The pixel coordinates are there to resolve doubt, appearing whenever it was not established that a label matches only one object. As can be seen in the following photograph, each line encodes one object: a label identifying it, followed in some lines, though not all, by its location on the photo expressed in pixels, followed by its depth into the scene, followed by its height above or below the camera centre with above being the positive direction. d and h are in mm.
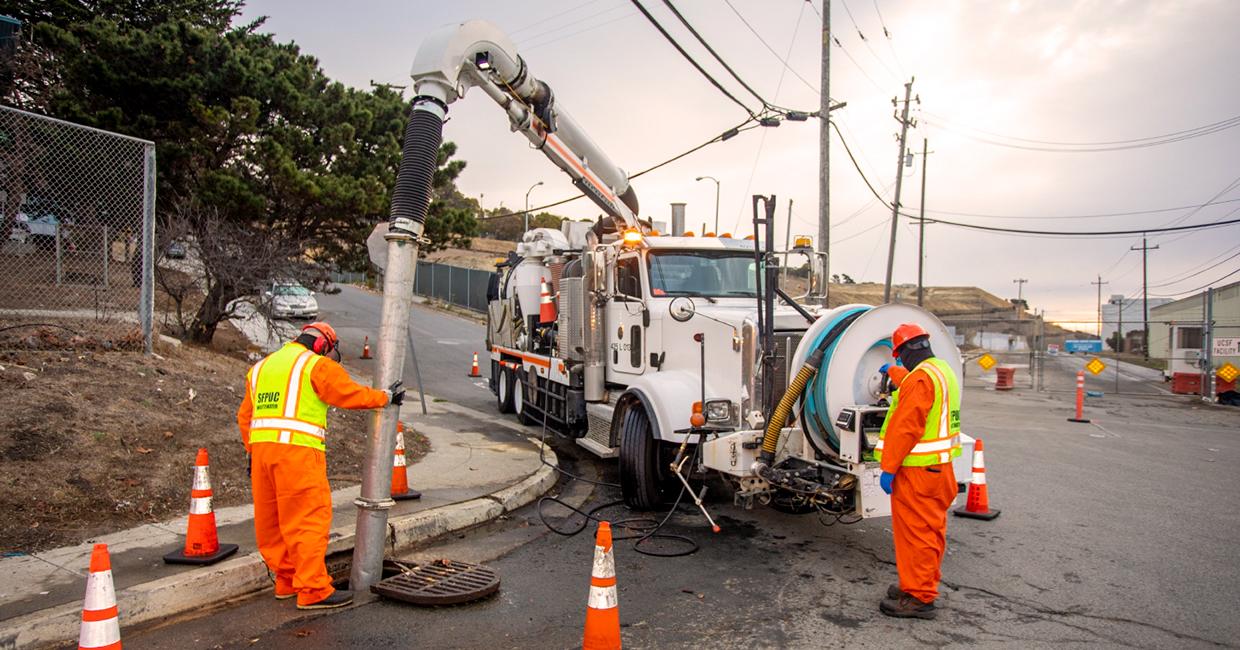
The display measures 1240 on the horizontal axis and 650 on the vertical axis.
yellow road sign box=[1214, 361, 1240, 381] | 17781 -700
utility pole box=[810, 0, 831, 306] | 18672 +4340
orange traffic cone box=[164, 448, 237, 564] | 4691 -1303
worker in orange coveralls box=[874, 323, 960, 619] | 4406 -823
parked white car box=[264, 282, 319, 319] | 20600 +506
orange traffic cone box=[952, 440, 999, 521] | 6709 -1403
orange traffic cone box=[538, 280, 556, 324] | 10406 +261
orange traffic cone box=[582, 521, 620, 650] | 3562 -1268
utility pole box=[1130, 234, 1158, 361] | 48906 +4493
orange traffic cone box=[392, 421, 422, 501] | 6410 -1300
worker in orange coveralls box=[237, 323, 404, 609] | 4336 -753
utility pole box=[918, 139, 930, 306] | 33031 +4608
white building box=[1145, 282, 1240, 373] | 20156 +358
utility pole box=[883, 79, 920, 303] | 26809 +5678
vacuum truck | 5352 -158
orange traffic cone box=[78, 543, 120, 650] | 3088 -1158
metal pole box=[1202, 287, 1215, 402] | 17828 -267
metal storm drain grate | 4484 -1562
